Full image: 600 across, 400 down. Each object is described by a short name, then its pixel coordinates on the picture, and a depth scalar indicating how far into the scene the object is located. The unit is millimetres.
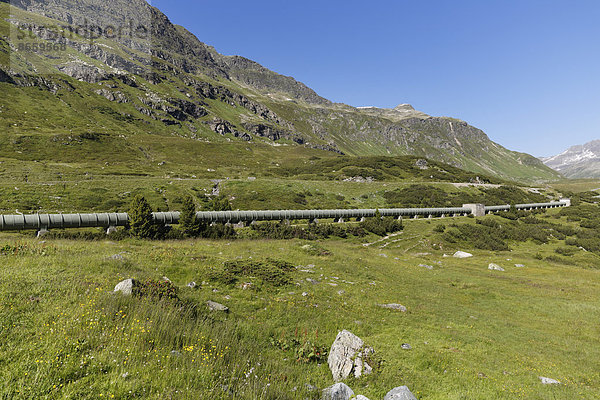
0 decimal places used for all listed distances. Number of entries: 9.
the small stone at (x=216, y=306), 11312
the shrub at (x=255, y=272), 15708
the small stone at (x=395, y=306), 15734
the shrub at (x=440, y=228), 50594
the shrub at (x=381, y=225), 48719
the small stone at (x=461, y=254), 38562
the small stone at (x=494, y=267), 31669
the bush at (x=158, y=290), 9062
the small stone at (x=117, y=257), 14241
